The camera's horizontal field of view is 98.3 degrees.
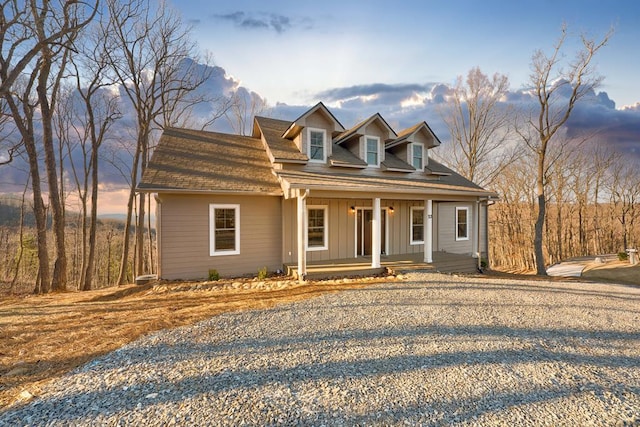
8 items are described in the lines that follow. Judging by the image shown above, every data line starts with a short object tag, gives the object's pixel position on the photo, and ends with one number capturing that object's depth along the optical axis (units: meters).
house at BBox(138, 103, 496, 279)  8.57
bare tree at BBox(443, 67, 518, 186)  18.61
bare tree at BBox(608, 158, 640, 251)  23.58
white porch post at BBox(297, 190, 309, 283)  8.22
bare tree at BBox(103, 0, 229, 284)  13.43
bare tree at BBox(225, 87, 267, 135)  20.09
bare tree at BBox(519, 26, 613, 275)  13.02
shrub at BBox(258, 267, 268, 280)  8.86
